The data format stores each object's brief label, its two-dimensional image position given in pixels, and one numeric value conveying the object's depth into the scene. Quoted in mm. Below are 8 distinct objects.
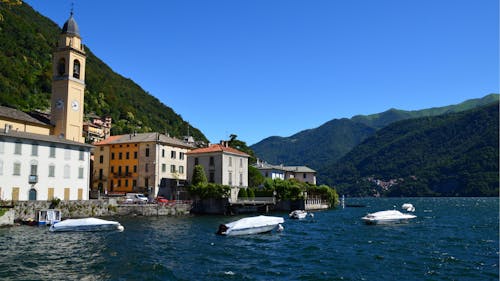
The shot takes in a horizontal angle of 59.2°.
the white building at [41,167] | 51094
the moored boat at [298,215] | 64731
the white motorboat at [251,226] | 40375
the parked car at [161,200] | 67325
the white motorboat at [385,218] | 55188
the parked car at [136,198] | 64562
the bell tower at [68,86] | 67562
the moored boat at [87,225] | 41688
